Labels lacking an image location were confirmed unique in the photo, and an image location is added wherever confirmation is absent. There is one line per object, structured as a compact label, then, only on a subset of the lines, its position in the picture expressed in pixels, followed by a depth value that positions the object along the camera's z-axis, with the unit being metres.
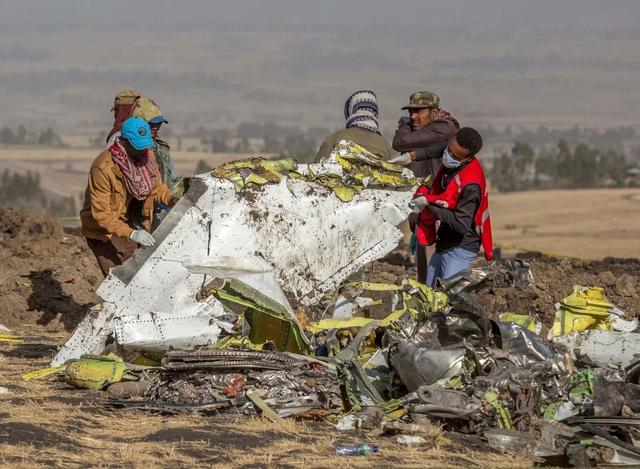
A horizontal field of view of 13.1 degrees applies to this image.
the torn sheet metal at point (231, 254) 19.03
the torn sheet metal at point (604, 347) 18.59
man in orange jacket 20.31
